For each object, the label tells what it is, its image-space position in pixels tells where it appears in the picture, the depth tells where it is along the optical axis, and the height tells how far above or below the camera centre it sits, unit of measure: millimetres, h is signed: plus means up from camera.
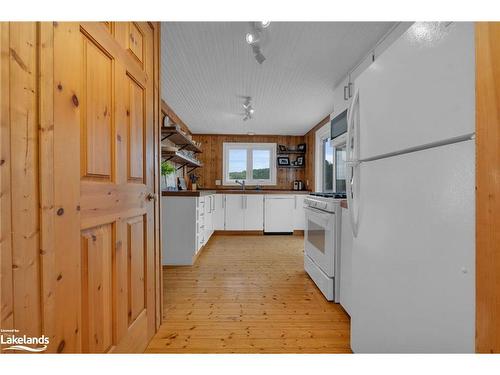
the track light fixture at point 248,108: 3455 +1191
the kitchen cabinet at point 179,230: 3008 -547
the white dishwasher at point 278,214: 5102 -597
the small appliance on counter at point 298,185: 5758 +16
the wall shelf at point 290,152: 5742 +798
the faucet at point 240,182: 5816 +81
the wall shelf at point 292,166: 5781 +472
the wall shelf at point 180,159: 3376 +456
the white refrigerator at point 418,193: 702 -28
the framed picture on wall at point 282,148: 5746 +898
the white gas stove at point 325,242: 1991 -514
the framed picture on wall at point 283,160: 5758 +615
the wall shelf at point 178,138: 3219 +749
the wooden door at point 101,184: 770 +8
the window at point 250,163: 5828 +555
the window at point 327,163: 3307 +377
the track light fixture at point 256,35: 1662 +1112
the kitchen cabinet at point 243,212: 5047 -552
